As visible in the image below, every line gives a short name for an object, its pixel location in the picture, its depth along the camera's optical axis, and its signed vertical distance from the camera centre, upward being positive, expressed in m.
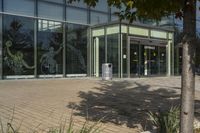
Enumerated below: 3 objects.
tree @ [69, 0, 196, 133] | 2.92 +0.32
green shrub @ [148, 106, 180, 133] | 3.58 -0.98
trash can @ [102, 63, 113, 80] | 13.54 -0.47
